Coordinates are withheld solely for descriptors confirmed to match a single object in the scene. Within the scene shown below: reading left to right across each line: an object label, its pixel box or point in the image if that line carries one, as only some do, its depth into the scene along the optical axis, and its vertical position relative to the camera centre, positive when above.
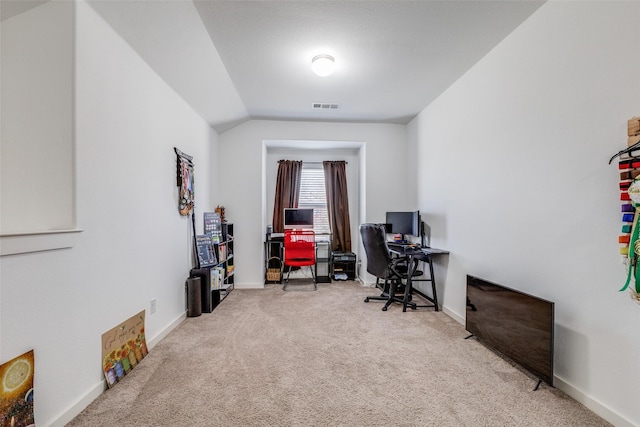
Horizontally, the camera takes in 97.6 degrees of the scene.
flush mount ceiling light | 2.66 +1.43
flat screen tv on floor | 1.82 -0.85
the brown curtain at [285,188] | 5.21 +0.46
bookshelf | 3.35 -0.66
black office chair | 3.51 -0.64
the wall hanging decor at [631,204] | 1.38 +0.03
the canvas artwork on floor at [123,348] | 1.88 -0.99
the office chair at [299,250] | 4.47 -0.60
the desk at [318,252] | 4.98 -0.73
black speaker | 3.21 -0.96
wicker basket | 4.86 -0.99
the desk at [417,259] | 3.39 -0.60
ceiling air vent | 3.91 +1.52
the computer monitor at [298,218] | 4.94 -0.09
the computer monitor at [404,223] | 3.91 -0.16
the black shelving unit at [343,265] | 5.02 -0.98
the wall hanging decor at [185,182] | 3.00 +0.35
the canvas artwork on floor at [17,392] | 1.25 -0.82
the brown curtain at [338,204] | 5.28 +0.16
